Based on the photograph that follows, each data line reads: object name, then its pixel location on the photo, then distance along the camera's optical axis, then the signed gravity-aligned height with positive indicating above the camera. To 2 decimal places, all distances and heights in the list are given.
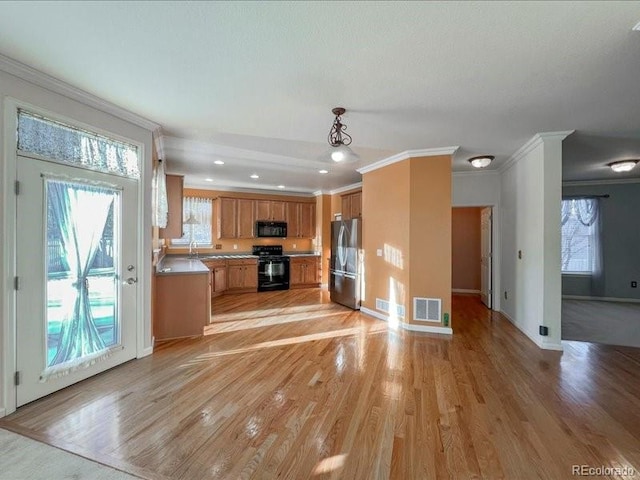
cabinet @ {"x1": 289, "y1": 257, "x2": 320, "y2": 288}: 7.28 -0.81
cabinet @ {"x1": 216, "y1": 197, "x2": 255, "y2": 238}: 6.87 +0.55
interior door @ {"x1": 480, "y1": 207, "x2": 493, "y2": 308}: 5.38 -0.32
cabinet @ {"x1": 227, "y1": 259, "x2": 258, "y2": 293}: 6.67 -0.83
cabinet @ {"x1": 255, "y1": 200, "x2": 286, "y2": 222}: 7.27 +0.76
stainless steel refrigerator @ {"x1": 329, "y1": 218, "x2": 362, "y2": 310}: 5.19 -0.43
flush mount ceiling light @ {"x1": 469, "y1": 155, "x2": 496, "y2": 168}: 4.27 +1.19
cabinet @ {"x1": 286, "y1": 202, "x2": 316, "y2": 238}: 7.66 +0.55
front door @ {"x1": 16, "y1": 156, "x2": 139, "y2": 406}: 2.24 -0.30
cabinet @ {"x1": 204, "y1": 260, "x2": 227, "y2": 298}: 6.25 -0.80
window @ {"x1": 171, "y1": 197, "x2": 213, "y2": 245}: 6.70 +0.45
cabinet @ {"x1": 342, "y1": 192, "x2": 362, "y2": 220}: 5.70 +0.72
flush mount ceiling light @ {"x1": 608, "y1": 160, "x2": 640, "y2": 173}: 4.44 +1.18
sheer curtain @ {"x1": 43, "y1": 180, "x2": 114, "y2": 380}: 2.45 -0.13
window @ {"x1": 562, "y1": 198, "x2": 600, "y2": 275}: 6.29 +0.12
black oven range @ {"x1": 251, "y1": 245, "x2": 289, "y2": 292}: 6.98 -0.70
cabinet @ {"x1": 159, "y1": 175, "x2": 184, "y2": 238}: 4.84 +0.56
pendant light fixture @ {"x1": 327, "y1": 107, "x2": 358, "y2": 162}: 2.72 +0.92
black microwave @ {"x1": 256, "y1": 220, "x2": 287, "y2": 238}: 7.23 +0.28
